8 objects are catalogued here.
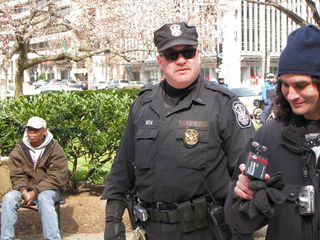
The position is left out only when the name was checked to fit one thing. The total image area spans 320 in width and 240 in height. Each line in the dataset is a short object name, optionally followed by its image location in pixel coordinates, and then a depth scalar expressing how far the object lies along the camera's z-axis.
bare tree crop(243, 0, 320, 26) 10.09
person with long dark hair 1.86
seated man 5.14
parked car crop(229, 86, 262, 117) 27.32
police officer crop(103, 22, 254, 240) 2.76
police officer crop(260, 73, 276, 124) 16.66
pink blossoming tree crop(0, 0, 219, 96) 14.27
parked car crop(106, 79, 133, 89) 52.40
